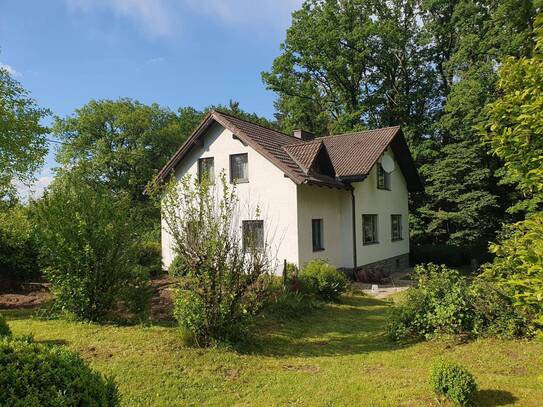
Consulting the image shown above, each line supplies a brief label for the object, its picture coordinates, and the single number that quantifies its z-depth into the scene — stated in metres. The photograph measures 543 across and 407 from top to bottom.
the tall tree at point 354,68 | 28.19
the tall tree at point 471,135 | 20.88
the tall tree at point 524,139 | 3.56
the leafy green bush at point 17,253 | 12.36
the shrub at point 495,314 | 7.06
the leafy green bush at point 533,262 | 3.36
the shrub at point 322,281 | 11.65
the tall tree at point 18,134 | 15.28
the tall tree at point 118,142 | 32.97
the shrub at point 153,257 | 15.85
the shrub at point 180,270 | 7.27
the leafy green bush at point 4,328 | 5.71
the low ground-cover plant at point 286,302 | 9.54
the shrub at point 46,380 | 2.74
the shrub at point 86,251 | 8.19
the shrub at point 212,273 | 6.89
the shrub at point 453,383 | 4.85
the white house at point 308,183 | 14.77
